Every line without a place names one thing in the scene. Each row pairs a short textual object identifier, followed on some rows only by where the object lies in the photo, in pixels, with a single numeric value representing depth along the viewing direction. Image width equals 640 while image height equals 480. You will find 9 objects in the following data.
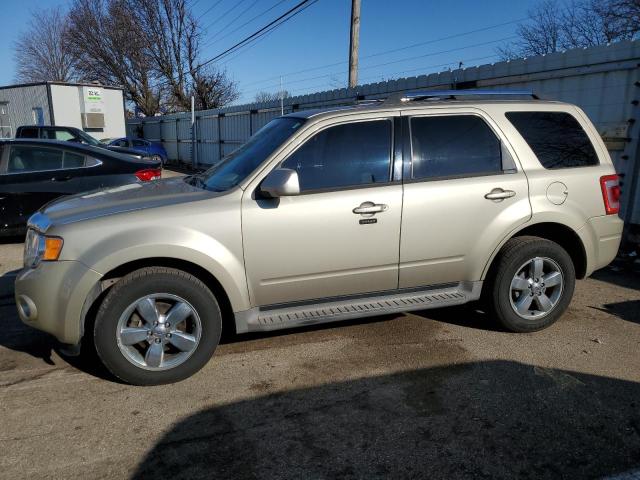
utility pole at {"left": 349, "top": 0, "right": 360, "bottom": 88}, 14.41
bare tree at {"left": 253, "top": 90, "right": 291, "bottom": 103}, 53.33
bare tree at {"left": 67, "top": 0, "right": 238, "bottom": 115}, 39.84
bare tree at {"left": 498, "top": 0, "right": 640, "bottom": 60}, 23.50
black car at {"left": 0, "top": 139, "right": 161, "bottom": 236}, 6.84
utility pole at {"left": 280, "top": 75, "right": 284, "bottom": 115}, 14.72
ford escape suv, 3.24
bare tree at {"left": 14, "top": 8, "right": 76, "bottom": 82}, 51.56
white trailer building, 20.94
